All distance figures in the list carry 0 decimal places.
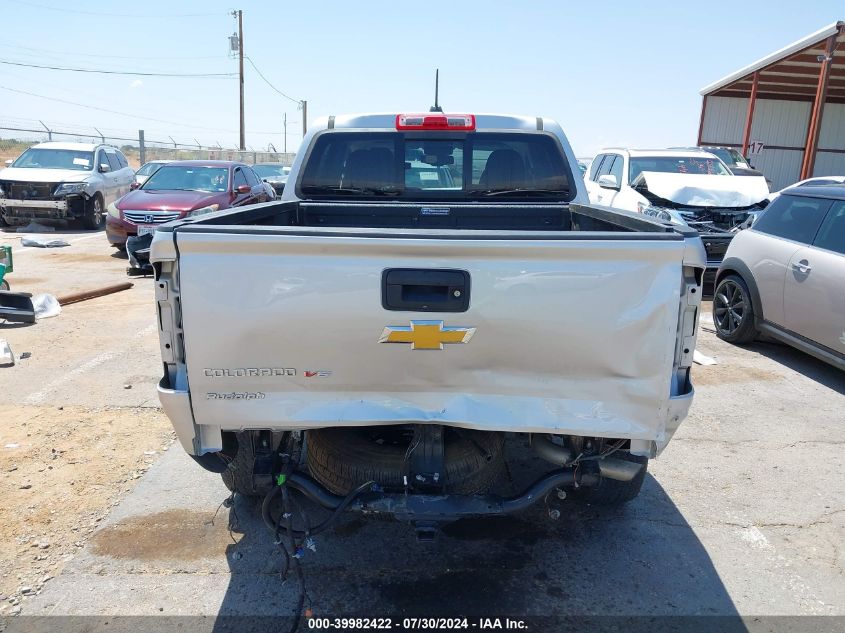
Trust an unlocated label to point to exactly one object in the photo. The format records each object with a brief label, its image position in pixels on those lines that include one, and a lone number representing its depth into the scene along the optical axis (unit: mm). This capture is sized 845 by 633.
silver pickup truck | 2605
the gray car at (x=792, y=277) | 6020
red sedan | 11945
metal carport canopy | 19125
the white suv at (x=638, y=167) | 11656
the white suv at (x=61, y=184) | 15500
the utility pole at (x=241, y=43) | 39938
